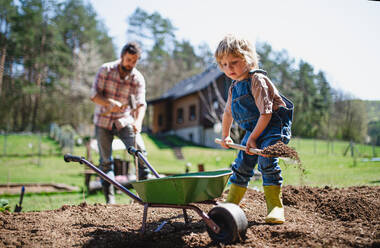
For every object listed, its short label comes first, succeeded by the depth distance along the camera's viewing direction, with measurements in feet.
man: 12.05
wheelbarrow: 6.06
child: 7.55
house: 73.41
